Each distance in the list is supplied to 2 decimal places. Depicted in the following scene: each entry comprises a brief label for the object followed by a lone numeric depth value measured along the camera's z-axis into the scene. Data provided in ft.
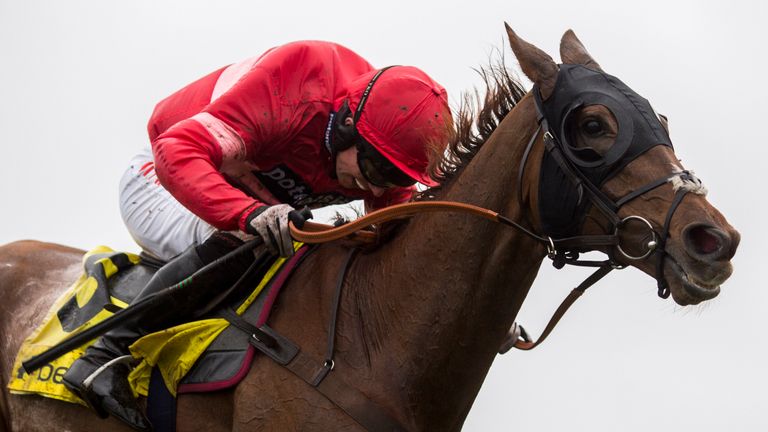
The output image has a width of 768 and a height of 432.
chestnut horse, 23.72
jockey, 27.45
